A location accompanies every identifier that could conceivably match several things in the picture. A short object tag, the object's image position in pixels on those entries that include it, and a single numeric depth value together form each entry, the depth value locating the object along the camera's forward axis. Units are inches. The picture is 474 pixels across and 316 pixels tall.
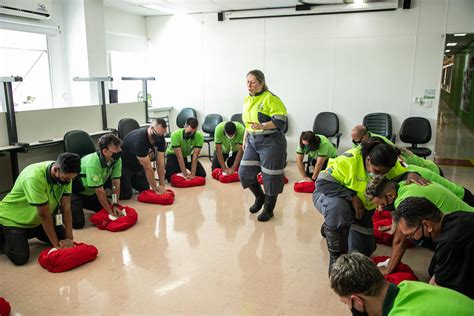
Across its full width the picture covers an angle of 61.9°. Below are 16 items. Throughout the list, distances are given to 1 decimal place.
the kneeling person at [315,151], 199.8
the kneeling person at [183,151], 218.2
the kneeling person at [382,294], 52.7
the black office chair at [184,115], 303.4
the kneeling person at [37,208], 116.8
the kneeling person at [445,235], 73.5
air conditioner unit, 197.9
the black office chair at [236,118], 284.7
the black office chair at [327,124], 262.2
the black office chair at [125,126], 217.3
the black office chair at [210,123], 290.4
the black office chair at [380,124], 250.1
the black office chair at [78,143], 180.1
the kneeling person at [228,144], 222.5
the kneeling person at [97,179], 149.2
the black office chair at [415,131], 242.1
